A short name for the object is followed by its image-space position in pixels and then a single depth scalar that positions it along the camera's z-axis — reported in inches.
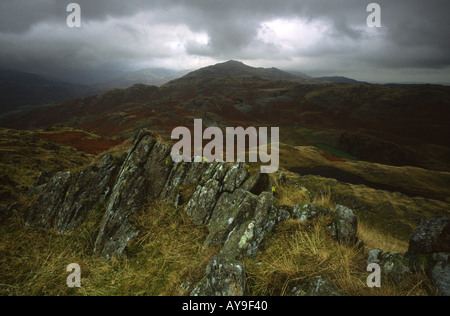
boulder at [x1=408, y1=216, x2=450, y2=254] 173.8
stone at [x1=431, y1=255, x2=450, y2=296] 140.6
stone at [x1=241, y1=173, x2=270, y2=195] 297.0
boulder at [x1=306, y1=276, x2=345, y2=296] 139.1
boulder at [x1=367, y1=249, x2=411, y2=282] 160.6
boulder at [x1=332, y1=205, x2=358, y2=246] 209.0
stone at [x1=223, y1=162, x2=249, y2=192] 306.2
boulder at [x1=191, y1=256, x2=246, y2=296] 155.9
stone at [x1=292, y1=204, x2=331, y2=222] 229.0
